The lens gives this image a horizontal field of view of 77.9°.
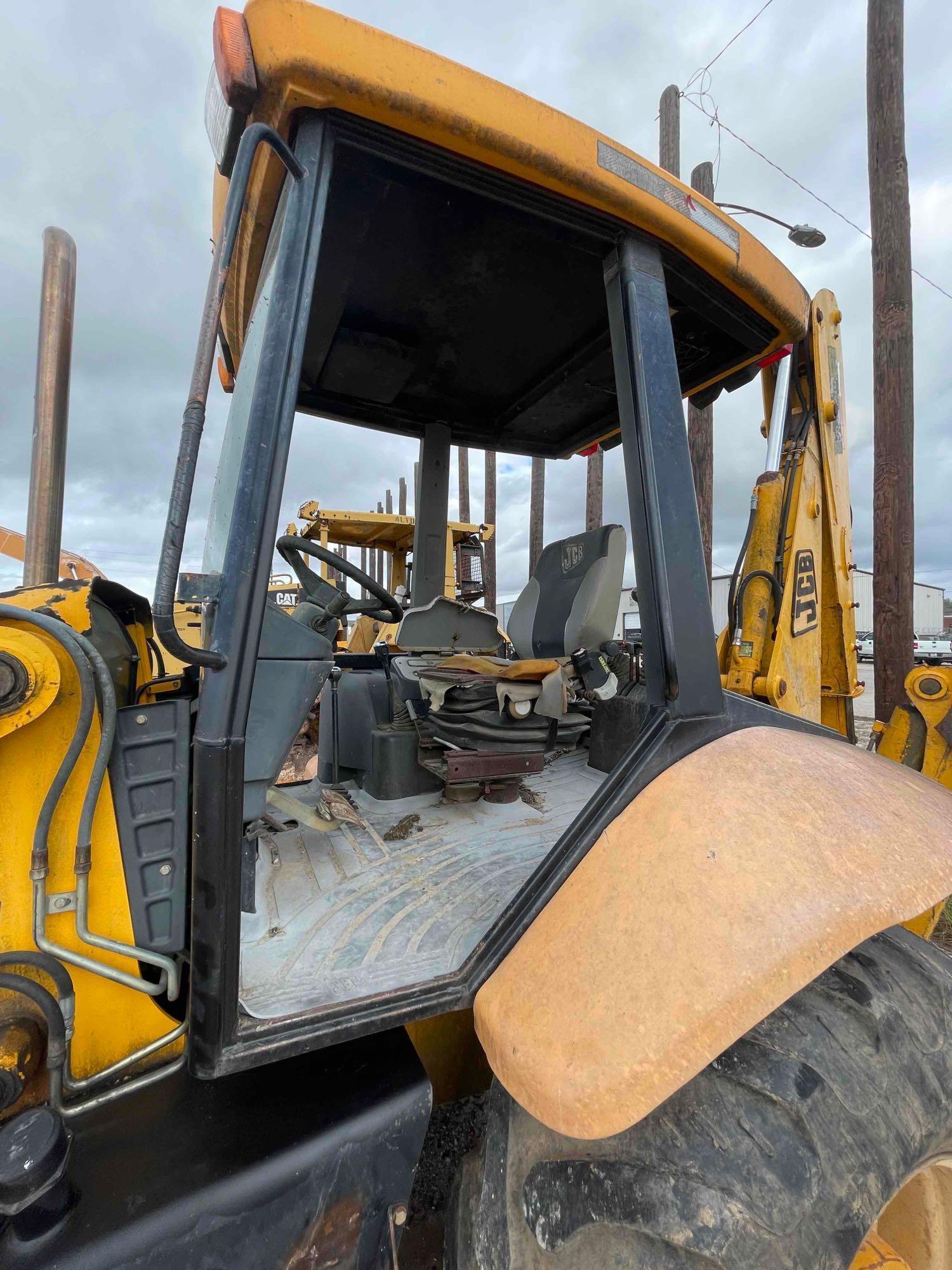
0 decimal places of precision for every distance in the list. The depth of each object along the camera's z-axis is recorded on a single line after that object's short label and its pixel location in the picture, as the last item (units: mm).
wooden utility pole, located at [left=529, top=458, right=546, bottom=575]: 12117
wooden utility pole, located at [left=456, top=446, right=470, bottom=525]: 15750
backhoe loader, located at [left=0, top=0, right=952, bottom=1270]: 862
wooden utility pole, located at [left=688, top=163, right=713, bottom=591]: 6141
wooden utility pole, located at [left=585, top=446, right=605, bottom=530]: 9500
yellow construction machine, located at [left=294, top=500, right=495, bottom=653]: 8359
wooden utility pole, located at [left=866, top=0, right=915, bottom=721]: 4246
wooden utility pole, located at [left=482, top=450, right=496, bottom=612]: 14218
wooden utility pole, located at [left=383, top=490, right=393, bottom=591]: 25281
